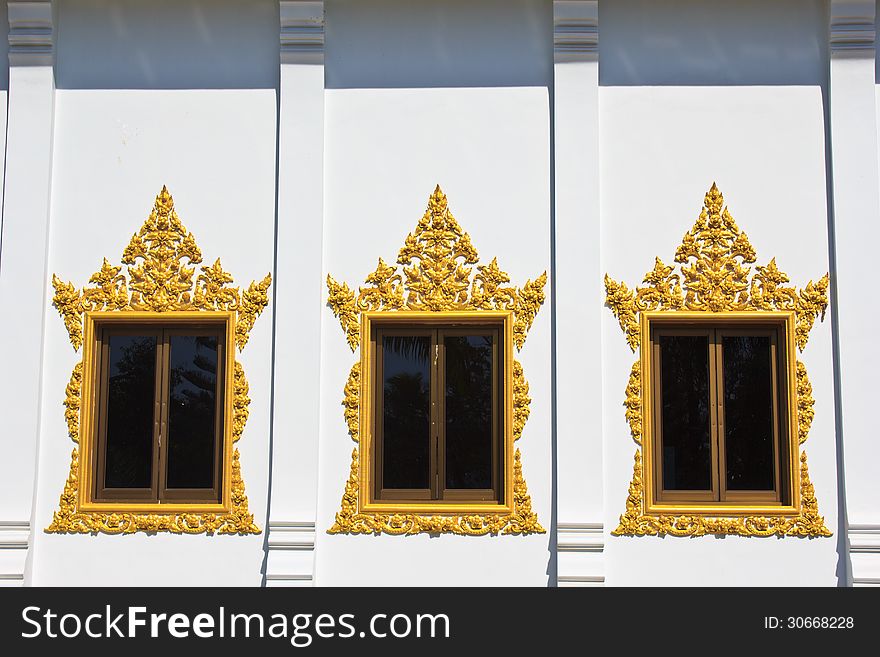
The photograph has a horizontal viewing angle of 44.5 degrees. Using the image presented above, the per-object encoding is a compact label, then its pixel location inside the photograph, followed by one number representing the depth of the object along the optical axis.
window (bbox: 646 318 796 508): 8.72
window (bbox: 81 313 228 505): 8.84
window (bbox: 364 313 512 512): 8.77
